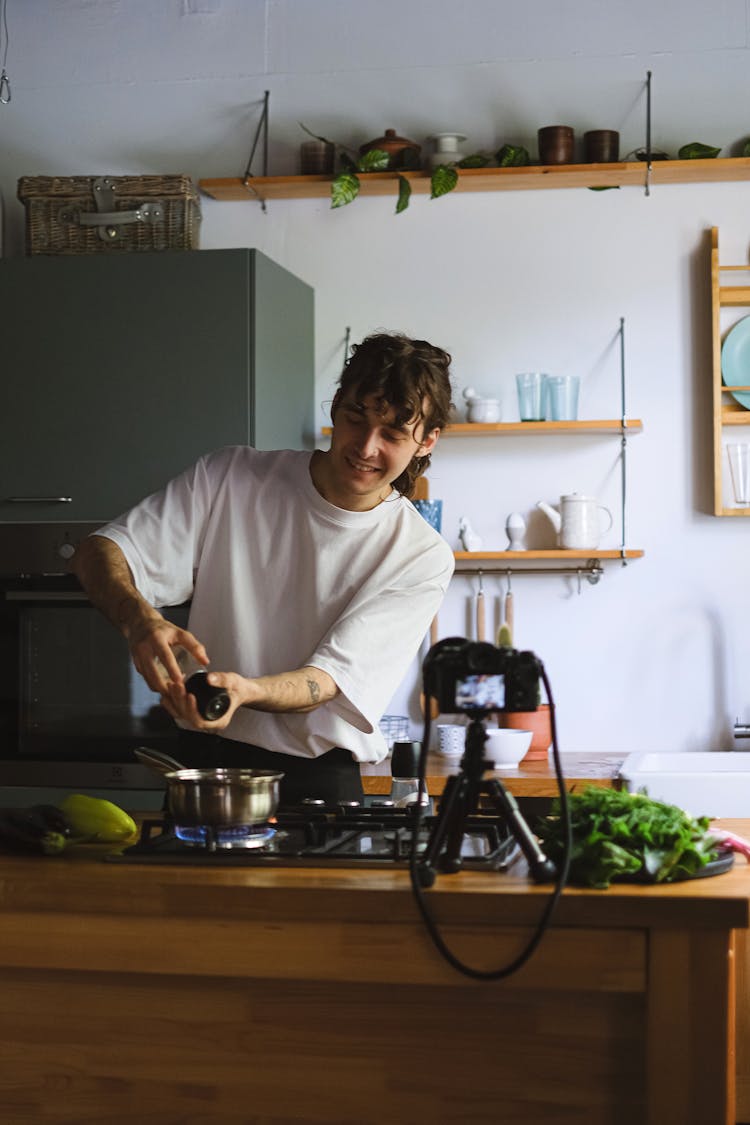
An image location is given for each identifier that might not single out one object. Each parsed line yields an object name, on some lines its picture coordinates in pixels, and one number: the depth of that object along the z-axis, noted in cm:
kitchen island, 146
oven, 331
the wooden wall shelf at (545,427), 359
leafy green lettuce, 151
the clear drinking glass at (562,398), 362
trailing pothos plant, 363
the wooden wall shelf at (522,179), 359
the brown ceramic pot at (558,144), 364
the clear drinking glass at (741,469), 358
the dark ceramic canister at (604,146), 363
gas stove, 163
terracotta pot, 351
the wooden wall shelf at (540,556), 358
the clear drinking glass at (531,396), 364
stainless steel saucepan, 165
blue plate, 365
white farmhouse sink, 307
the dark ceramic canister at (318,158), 376
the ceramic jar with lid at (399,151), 371
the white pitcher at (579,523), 360
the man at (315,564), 215
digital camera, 150
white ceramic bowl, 328
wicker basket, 348
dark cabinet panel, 332
